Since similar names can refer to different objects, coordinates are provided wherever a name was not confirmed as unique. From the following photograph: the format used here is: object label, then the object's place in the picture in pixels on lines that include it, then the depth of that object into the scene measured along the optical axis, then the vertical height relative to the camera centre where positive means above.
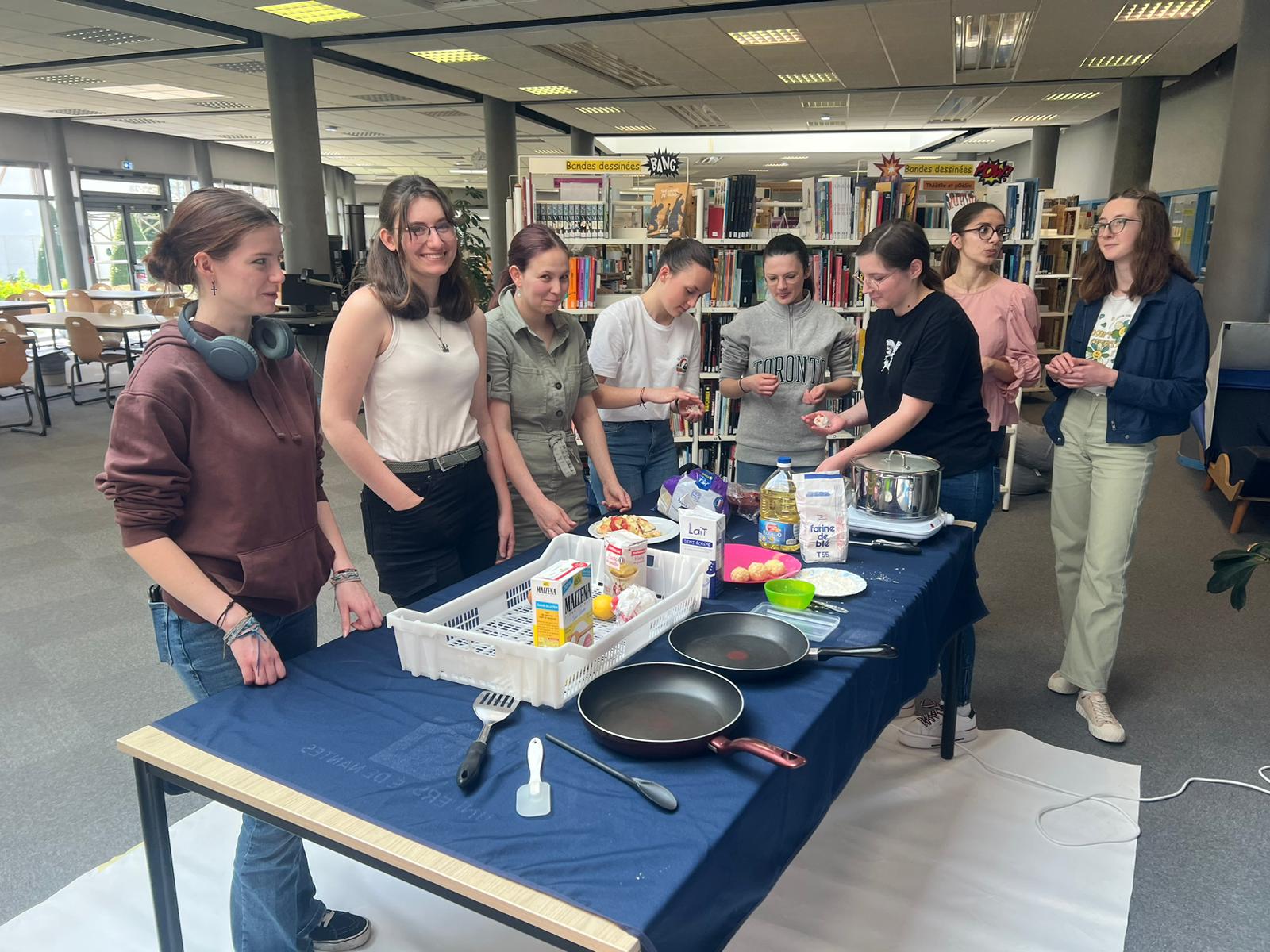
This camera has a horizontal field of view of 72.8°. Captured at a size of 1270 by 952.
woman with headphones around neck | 1.43 -0.37
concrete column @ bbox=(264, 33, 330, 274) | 8.65 +1.25
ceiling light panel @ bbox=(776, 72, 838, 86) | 10.13 +2.05
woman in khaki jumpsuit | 2.34 -0.36
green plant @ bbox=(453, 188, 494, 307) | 7.11 +0.03
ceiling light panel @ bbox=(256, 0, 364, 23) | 7.52 +2.13
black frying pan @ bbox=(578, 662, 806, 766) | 1.21 -0.68
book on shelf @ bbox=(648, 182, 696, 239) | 4.76 +0.25
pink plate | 1.95 -0.69
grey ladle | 1.12 -0.69
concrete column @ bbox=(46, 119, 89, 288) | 13.81 +0.83
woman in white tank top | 1.93 -0.34
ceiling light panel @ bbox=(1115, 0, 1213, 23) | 7.33 +2.04
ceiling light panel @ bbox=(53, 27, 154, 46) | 8.02 +2.07
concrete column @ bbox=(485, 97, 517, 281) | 11.84 +1.46
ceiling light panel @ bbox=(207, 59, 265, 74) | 9.31 +2.06
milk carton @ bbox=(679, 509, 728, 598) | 1.83 -0.59
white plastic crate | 1.36 -0.65
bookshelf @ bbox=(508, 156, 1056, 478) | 4.83 +0.14
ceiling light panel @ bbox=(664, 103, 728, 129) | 12.29 +2.06
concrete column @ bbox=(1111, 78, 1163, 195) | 10.19 +1.49
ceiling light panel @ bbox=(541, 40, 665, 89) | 8.90 +2.08
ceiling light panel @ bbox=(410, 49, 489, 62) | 9.22 +2.13
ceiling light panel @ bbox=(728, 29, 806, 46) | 8.19 +2.05
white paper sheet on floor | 1.96 -1.52
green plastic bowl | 1.76 -0.67
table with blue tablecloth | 1.02 -0.70
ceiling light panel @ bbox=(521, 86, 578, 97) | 11.03 +2.09
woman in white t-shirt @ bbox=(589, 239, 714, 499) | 2.92 -0.35
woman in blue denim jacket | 2.55 -0.44
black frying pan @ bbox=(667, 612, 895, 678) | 1.49 -0.69
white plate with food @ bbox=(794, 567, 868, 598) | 1.84 -0.70
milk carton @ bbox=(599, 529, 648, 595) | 1.72 -0.60
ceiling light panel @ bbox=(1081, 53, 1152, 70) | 9.20 +2.02
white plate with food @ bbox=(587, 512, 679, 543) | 2.10 -0.65
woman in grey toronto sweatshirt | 3.01 -0.37
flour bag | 2.01 -0.59
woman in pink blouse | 3.63 -0.20
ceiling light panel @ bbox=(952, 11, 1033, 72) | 7.84 +2.06
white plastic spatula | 1.12 -0.69
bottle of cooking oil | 2.12 -0.63
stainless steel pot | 2.21 -0.58
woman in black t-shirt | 2.39 -0.34
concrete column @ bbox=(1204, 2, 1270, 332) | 6.70 +0.43
